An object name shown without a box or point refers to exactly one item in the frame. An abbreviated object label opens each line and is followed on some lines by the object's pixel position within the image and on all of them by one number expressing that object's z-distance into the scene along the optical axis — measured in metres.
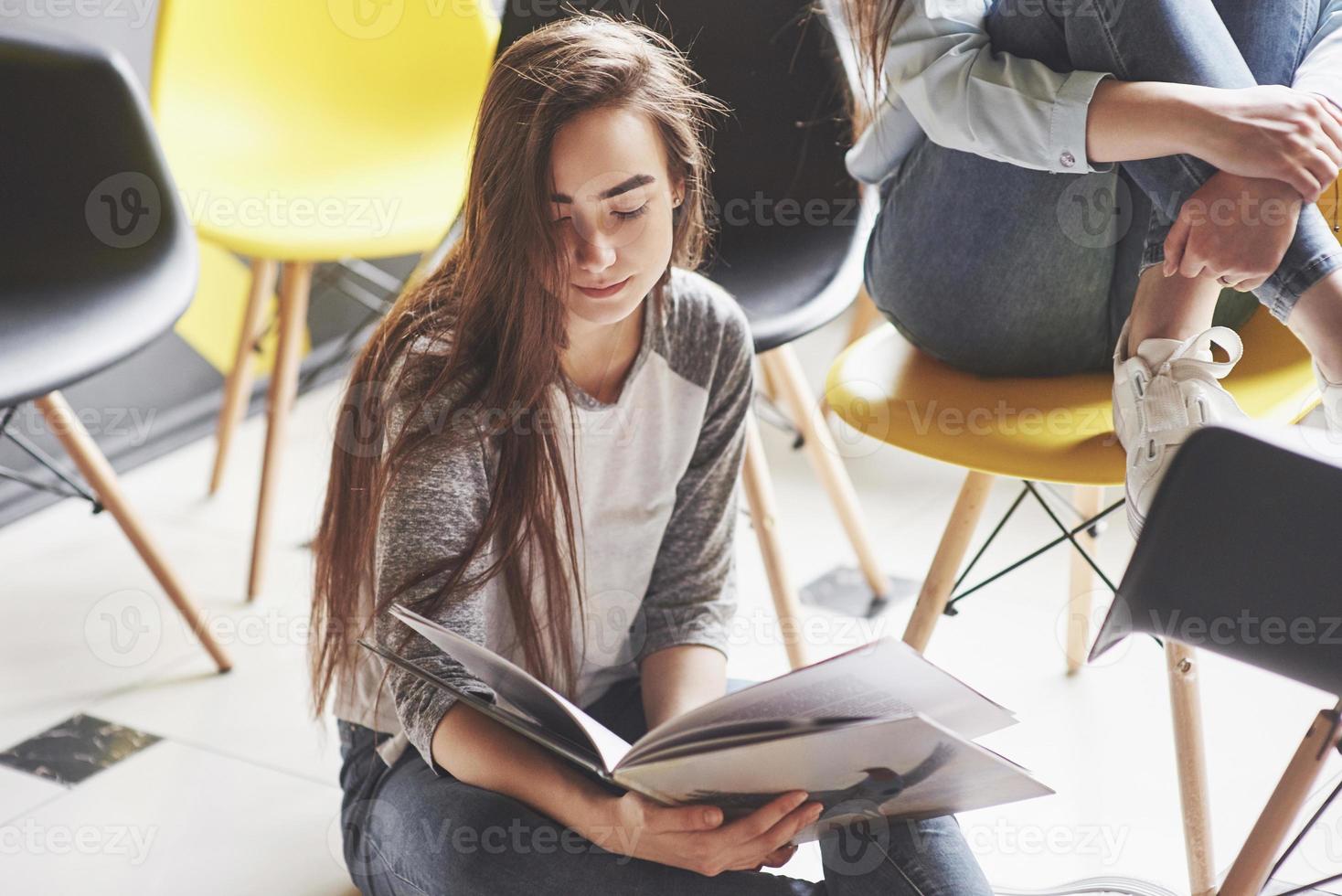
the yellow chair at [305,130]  3.87
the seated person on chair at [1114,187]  2.99
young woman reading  2.98
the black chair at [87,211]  3.60
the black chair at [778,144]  3.71
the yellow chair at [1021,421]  3.13
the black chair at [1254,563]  2.28
